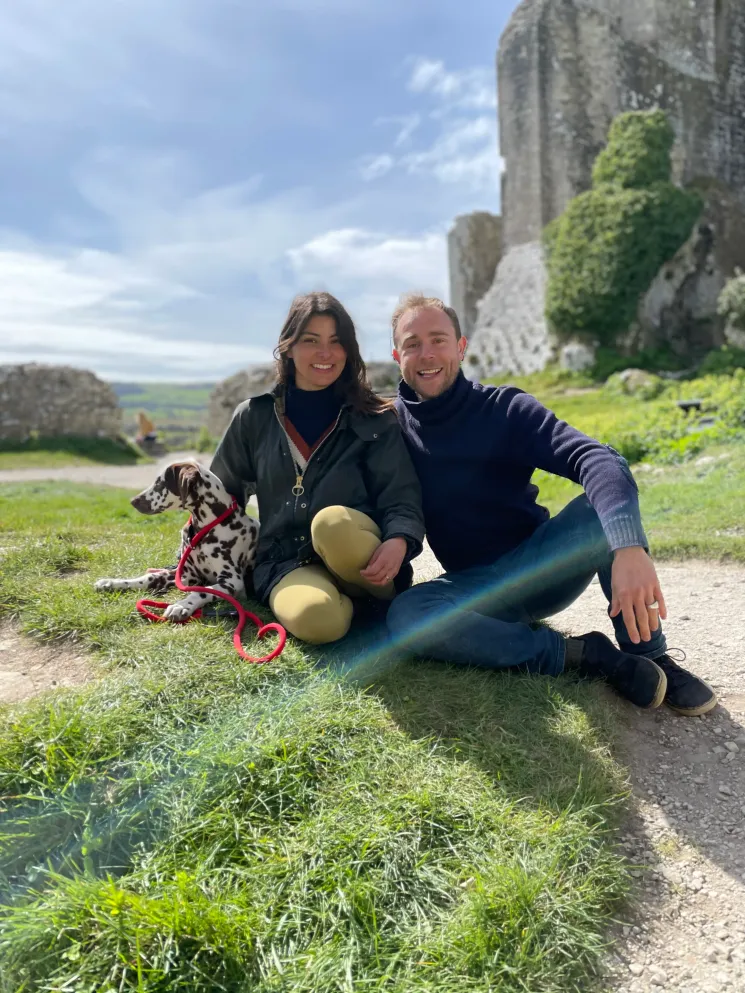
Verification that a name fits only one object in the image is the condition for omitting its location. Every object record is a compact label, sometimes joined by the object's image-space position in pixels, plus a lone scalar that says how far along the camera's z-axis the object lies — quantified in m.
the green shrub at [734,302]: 17.02
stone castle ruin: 19.75
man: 2.52
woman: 2.65
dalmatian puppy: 3.03
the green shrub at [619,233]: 18.06
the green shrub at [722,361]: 16.12
